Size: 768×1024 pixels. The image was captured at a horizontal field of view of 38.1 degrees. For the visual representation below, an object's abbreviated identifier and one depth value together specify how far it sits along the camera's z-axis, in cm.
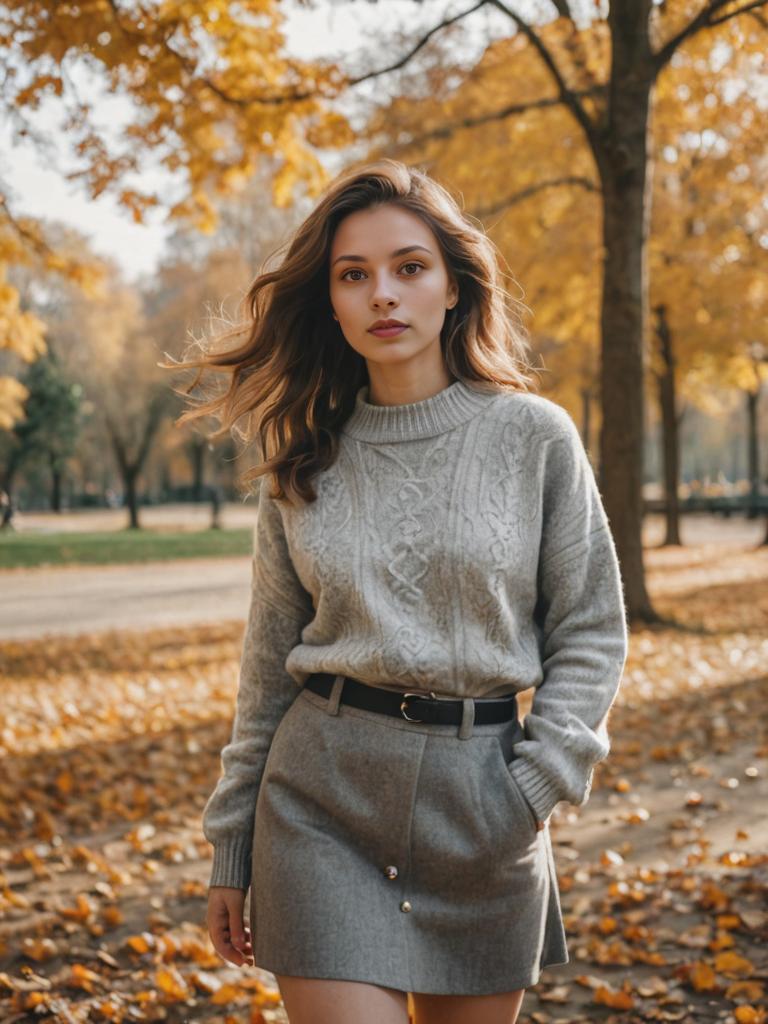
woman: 217
